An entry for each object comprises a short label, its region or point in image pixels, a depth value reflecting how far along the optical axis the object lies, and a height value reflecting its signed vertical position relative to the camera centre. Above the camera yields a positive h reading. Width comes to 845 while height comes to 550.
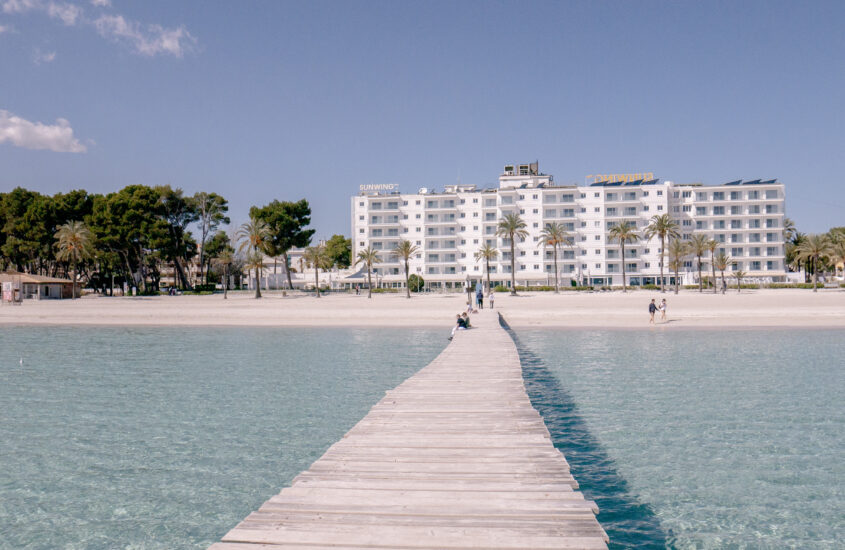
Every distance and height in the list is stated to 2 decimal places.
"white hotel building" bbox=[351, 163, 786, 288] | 105.44 +9.47
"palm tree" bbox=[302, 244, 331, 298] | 89.79 +3.58
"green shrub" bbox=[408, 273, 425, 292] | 93.31 -0.67
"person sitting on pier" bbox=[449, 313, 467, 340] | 28.75 -2.40
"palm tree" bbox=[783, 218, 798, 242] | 112.66 +8.43
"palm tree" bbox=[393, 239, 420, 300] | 89.38 +4.55
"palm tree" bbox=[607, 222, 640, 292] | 91.06 +6.91
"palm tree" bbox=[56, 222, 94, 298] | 75.31 +5.90
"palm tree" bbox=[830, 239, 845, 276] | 84.31 +2.49
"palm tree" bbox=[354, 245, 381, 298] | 88.25 +3.67
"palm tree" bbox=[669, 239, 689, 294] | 87.76 +3.69
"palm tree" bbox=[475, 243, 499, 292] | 94.87 +4.03
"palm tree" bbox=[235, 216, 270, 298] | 83.00 +6.91
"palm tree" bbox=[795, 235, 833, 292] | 83.26 +3.41
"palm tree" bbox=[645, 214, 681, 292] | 88.81 +7.44
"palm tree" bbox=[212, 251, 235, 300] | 90.36 +4.03
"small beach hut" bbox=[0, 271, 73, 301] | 73.88 +0.03
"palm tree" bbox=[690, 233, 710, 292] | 88.06 +4.32
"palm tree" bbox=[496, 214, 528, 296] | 86.32 +8.03
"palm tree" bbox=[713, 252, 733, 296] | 89.38 +1.73
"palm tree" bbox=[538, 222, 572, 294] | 93.38 +6.89
